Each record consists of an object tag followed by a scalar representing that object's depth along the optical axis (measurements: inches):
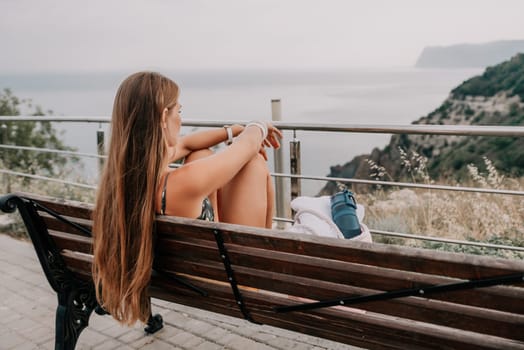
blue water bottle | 95.3
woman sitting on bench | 77.4
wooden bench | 55.4
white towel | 95.3
